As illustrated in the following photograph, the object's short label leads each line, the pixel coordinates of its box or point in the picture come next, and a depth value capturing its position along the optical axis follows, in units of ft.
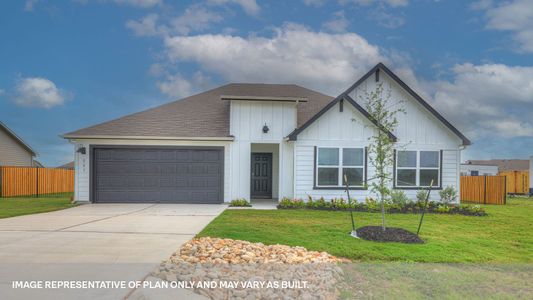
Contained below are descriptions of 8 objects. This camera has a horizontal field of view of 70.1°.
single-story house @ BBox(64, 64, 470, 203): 48.98
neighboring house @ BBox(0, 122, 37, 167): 87.69
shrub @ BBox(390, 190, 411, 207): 45.63
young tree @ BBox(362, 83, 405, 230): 27.07
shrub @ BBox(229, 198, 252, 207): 47.73
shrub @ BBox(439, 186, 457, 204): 49.29
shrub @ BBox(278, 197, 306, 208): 45.47
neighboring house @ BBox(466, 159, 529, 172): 168.04
